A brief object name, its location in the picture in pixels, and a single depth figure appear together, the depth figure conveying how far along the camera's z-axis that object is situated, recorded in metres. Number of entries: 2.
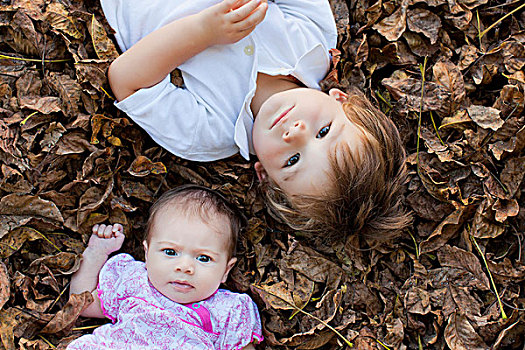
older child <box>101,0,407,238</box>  2.09
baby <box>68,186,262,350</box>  2.12
